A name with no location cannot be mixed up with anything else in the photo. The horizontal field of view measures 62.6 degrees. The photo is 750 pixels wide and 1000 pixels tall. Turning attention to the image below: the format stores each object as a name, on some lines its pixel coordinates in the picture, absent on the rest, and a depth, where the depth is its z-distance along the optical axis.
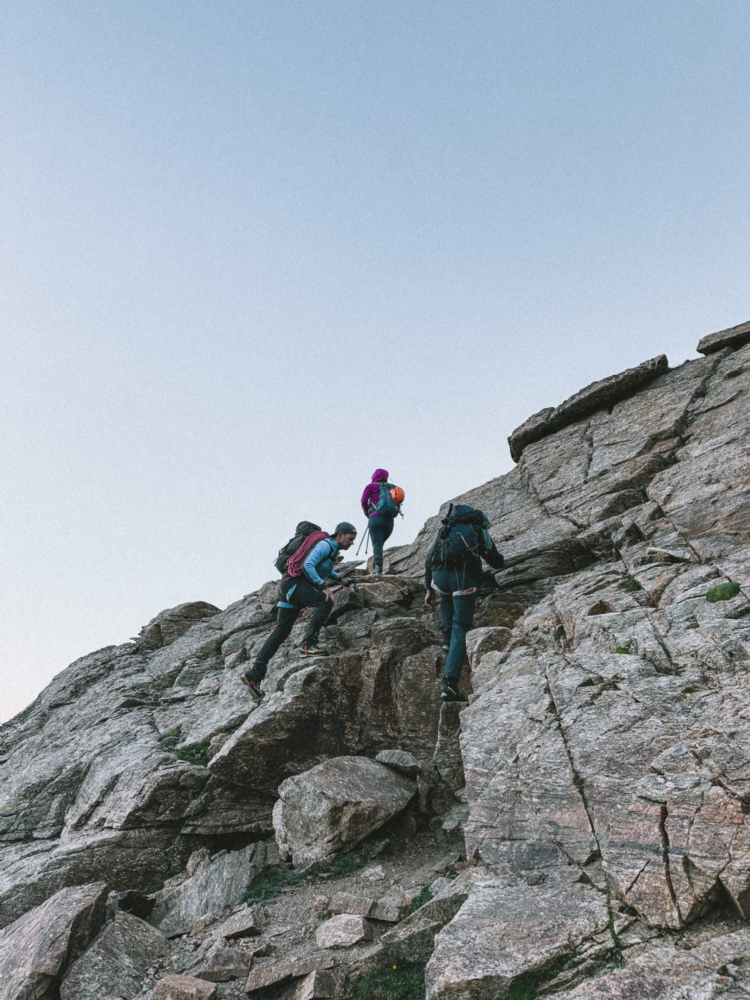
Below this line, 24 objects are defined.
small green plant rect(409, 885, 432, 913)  8.59
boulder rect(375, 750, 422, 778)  11.99
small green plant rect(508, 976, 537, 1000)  5.89
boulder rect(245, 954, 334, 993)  7.62
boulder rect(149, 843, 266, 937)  10.19
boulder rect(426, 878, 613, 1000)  6.06
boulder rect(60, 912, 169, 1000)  8.40
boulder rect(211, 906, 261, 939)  9.00
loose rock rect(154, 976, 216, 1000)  7.46
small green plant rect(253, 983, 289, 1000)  7.57
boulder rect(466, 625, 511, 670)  12.57
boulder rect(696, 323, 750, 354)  19.56
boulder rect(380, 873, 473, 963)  7.43
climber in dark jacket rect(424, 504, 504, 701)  12.33
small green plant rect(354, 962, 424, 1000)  6.94
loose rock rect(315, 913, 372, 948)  8.13
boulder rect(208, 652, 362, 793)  12.95
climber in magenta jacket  20.05
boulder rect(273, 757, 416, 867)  10.70
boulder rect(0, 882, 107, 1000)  8.45
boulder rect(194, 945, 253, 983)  7.99
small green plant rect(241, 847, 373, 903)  10.18
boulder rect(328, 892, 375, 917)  8.73
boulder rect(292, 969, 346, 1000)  7.08
